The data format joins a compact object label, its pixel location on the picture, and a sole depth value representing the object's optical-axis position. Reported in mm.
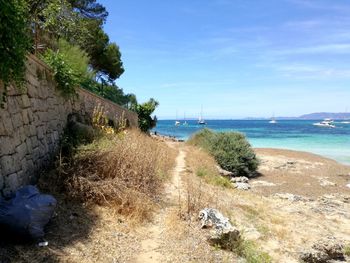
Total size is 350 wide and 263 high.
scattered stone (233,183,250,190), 15972
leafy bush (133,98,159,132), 33719
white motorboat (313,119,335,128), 102200
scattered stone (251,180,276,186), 18828
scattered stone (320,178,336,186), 19625
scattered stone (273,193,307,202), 15227
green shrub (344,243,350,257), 8845
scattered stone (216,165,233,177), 18753
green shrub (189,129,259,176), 21266
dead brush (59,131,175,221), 7375
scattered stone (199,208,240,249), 7086
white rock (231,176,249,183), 18197
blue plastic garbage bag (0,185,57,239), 5066
